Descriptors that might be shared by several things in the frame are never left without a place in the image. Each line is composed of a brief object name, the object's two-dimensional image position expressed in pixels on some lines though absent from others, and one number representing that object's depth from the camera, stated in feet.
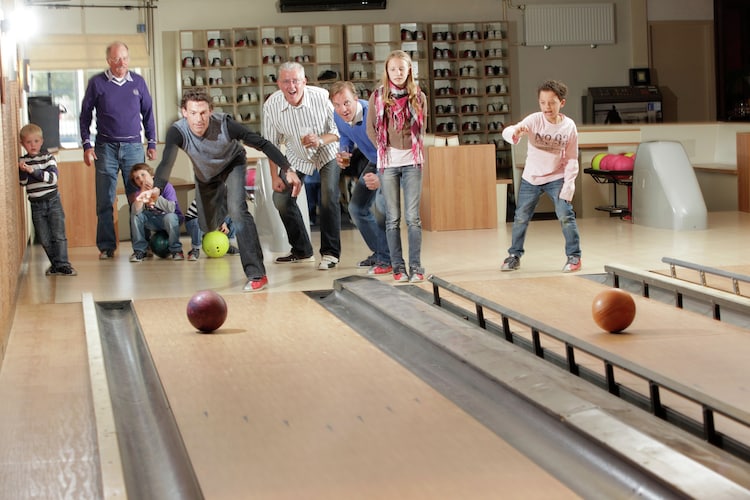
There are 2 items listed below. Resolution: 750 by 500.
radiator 59.16
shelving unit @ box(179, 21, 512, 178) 55.26
